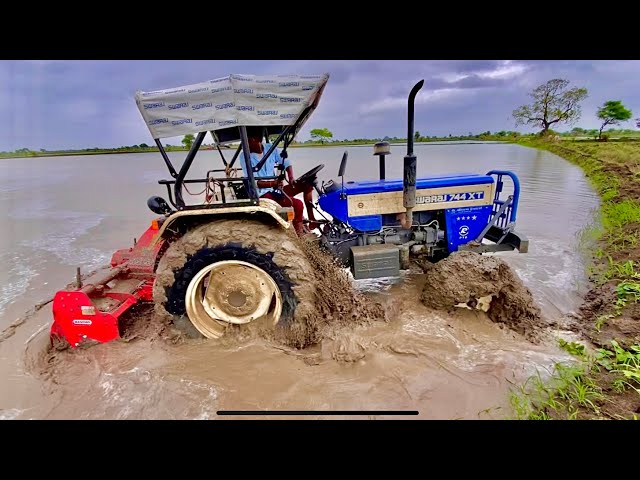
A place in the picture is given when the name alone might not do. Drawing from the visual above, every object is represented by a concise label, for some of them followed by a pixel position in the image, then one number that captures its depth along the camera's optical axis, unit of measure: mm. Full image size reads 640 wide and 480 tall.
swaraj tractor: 2467
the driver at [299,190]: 3693
